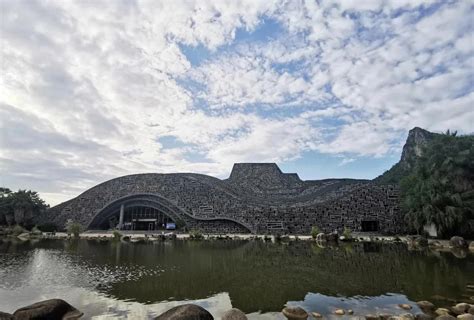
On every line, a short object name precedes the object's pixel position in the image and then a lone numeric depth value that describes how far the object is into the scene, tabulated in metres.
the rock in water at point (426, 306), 10.80
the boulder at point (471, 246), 25.39
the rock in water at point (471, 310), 9.98
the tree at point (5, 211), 49.12
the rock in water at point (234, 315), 9.62
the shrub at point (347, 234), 34.69
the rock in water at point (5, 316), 8.79
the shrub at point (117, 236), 38.91
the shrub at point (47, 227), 51.95
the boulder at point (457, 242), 27.25
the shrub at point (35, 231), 45.19
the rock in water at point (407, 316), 9.40
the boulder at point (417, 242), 29.13
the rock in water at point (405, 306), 11.00
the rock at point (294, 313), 10.24
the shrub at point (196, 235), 40.32
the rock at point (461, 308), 10.21
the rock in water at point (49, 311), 9.20
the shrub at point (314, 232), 37.75
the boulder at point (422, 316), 9.57
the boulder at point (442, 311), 10.16
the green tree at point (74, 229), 43.47
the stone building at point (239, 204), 41.31
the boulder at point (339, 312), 10.48
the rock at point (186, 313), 8.97
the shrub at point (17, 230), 44.63
